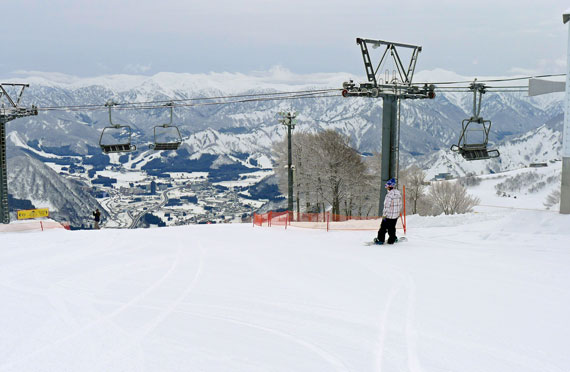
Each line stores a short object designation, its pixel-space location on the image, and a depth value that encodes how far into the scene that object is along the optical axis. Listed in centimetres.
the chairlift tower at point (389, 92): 1789
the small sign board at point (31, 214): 2605
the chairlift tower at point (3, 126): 2473
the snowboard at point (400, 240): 1213
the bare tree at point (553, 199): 6924
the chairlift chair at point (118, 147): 2042
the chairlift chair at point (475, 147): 1628
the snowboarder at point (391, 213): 1137
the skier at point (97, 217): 2701
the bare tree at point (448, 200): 6303
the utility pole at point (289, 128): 3036
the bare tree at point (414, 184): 5803
